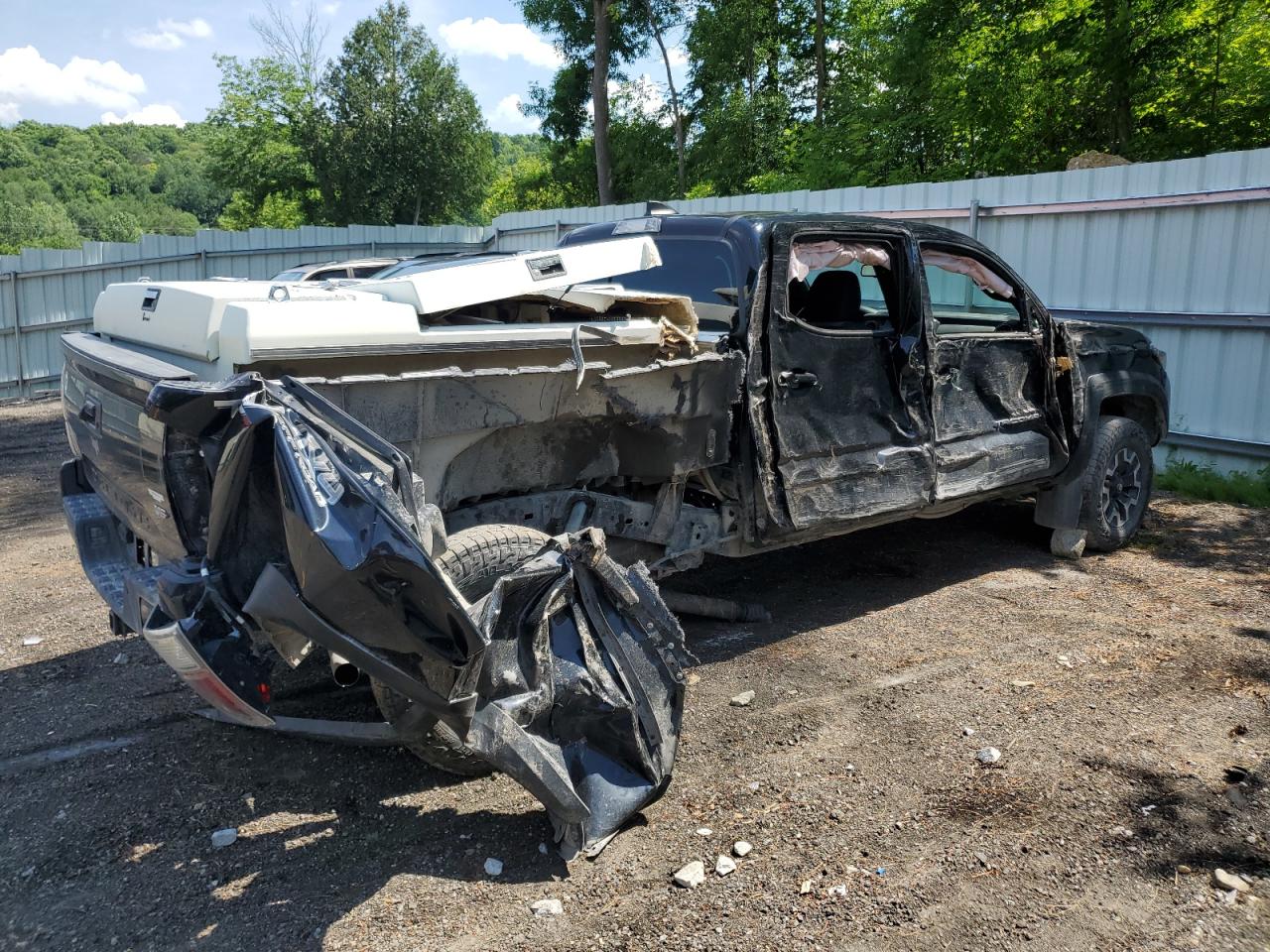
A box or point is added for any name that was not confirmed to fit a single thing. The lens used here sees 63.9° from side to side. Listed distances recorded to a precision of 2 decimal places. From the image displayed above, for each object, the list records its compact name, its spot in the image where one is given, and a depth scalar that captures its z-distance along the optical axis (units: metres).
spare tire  3.36
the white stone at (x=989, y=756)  3.79
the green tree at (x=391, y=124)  34.75
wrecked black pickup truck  2.81
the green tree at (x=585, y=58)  25.92
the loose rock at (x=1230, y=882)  3.00
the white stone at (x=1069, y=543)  6.32
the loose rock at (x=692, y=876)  3.05
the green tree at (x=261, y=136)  38.59
